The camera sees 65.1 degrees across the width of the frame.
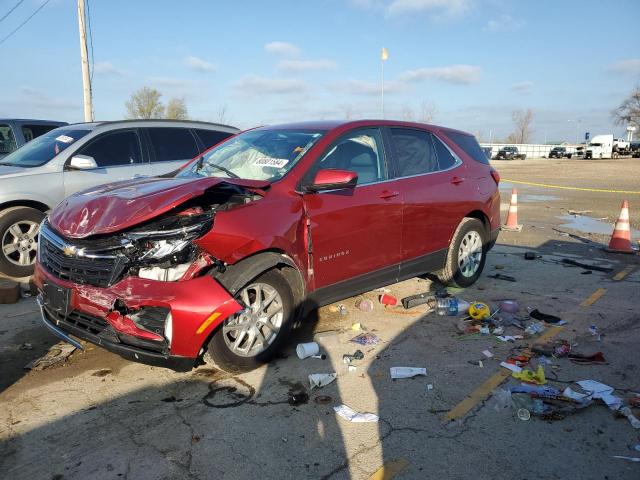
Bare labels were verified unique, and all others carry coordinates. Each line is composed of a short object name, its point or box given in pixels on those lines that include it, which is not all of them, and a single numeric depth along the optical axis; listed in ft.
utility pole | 50.14
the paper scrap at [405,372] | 12.13
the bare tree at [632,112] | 295.69
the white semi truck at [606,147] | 198.90
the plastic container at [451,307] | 16.48
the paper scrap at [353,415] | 10.23
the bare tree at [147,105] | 144.05
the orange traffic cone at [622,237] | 25.81
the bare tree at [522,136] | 392.37
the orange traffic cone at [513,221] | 32.96
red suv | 10.36
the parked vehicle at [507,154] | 206.08
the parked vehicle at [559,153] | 224.33
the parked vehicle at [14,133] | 30.22
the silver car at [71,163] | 19.81
